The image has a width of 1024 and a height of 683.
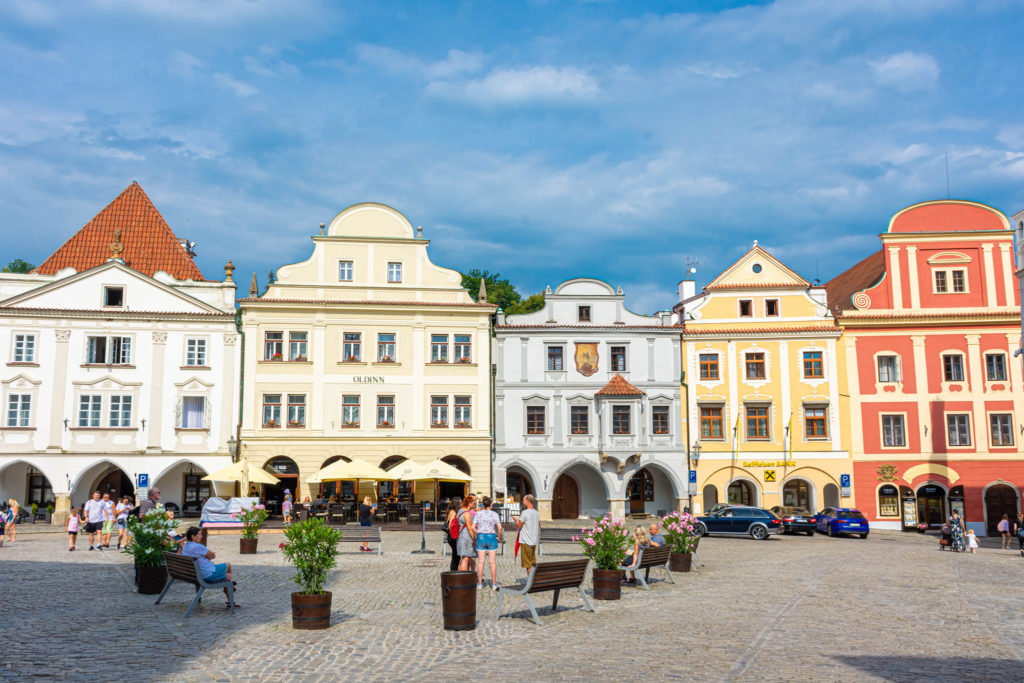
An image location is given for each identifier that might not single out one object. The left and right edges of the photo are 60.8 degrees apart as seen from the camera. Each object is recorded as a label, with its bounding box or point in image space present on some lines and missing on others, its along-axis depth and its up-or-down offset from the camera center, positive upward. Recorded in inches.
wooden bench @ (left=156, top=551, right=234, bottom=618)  533.0 -59.4
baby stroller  1197.1 -81.5
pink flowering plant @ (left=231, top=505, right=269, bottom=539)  889.5 -41.6
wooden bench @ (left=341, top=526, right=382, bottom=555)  900.0 -58.7
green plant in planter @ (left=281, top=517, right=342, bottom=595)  490.6 -41.6
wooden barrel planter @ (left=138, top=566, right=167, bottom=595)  607.8 -70.0
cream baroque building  1519.4 +203.8
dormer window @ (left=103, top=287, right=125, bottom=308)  1529.3 +315.9
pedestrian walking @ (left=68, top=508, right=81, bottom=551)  923.4 -52.7
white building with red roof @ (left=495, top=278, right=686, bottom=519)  1585.9 +138.2
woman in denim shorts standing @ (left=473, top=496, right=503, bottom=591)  631.8 -42.5
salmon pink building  1585.9 +190.8
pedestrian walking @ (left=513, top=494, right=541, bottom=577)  663.8 -42.4
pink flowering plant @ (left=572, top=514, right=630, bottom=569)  618.2 -48.0
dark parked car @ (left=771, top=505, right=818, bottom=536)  1430.9 -74.5
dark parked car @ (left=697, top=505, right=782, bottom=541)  1330.0 -69.0
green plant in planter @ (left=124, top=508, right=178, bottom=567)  597.6 -41.1
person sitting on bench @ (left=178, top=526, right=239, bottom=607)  548.4 -51.5
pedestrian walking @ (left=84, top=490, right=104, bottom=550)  925.2 -38.4
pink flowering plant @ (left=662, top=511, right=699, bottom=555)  792.9 -48.4
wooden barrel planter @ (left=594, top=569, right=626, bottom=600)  616.1 -75.1
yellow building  1609.3 +157.3
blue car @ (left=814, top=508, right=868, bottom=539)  1407.5 -72.2
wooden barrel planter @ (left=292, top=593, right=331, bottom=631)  486.0 -73.1
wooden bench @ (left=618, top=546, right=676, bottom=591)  677.3 -64.3
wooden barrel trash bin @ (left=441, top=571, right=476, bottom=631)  484.1 -67.1
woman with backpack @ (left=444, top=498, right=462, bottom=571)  688.4 -45.6
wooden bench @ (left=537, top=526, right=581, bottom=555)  912.9 -59.5
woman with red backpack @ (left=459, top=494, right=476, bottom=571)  630.5 -44.8
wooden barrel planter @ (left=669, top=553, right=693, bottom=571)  806.5 -76.6
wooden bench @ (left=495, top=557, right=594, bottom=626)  510.0 -59.7
